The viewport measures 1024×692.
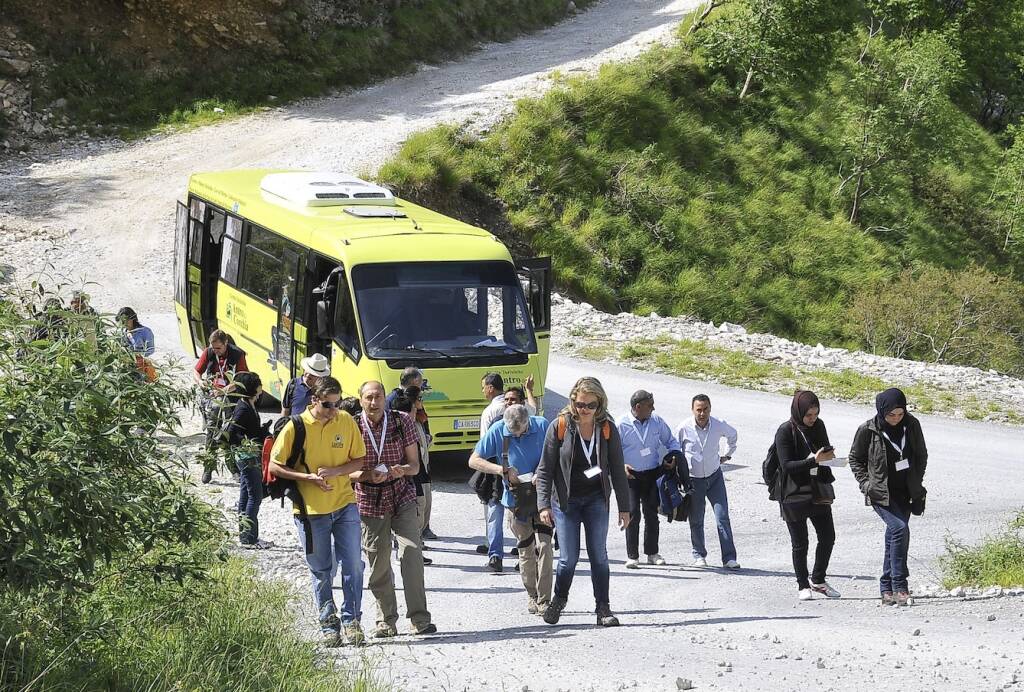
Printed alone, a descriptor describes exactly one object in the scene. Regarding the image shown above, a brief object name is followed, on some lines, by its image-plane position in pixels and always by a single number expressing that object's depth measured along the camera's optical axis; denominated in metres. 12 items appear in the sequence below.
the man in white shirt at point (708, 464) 21.23
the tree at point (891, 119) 68.94
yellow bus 26.09
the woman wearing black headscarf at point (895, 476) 18.36
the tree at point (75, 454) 12.21
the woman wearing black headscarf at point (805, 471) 18.89
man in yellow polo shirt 15.95
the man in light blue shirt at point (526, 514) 17.98
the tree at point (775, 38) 70.87
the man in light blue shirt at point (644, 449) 20.70
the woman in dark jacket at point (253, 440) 20.37
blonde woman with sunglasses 16.86
